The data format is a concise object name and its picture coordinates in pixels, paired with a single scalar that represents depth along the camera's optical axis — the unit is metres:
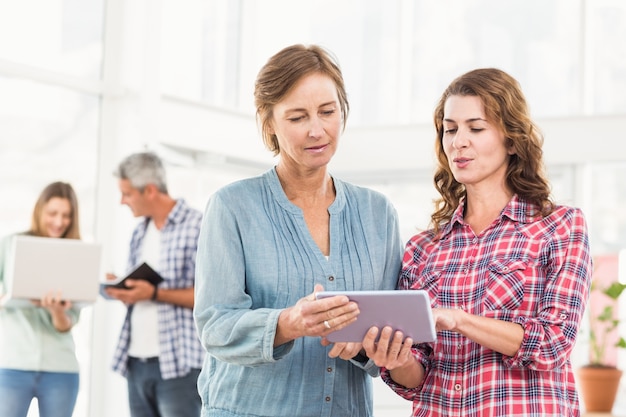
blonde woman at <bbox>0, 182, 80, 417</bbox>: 4.59
